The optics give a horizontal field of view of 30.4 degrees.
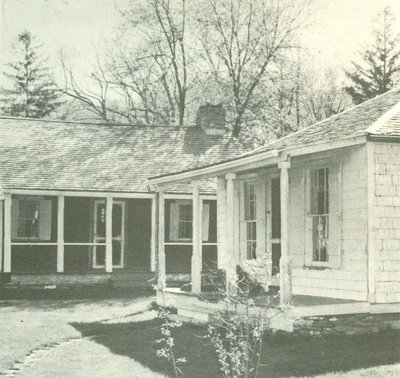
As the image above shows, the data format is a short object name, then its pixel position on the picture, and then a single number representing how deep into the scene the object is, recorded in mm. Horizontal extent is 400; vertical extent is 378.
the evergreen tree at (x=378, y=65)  31088
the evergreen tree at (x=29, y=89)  38875
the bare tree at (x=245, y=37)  33781
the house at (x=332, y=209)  11609
